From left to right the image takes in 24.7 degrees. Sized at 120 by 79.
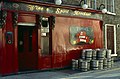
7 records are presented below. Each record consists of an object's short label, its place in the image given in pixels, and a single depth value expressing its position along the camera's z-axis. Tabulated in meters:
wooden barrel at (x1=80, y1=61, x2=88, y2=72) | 14.86
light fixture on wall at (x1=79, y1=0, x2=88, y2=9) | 16.52
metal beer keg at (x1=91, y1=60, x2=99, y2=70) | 15.32
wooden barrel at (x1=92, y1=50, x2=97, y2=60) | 15.92
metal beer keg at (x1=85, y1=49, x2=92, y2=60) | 15.70
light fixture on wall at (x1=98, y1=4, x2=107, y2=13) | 18.03
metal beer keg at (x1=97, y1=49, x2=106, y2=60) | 15.97
